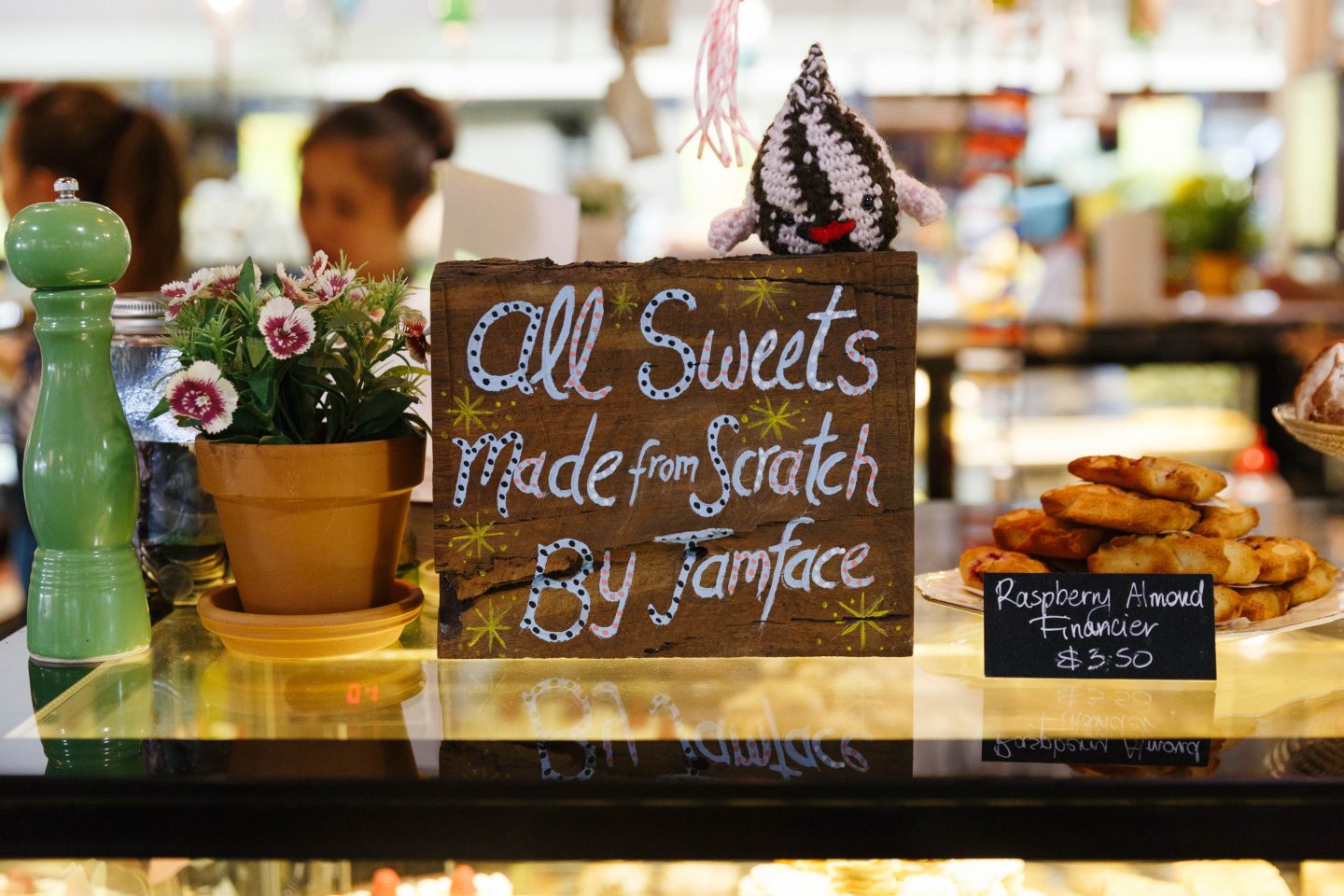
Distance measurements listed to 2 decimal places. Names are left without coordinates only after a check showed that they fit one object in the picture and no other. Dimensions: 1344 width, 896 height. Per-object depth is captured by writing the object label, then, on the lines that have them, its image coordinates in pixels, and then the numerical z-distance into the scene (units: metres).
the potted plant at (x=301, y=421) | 0.91
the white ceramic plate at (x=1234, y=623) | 0.98
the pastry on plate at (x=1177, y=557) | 0.97
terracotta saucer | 0.94
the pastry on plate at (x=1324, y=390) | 1.12
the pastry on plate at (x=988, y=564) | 1.02
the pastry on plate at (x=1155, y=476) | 1.03
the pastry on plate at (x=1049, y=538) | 1.04
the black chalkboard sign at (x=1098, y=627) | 0.89
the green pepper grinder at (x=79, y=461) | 0.93
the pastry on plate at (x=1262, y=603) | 1.00
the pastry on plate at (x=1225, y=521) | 1.04
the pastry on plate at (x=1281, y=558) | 1.03
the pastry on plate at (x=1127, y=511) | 1.01
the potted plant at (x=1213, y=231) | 4.71
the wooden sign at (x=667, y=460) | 0.94
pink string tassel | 0.98
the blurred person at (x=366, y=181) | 2.91
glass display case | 0.73
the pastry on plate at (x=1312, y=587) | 1.05
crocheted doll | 0.93
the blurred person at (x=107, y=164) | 2.44
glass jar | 1.09
